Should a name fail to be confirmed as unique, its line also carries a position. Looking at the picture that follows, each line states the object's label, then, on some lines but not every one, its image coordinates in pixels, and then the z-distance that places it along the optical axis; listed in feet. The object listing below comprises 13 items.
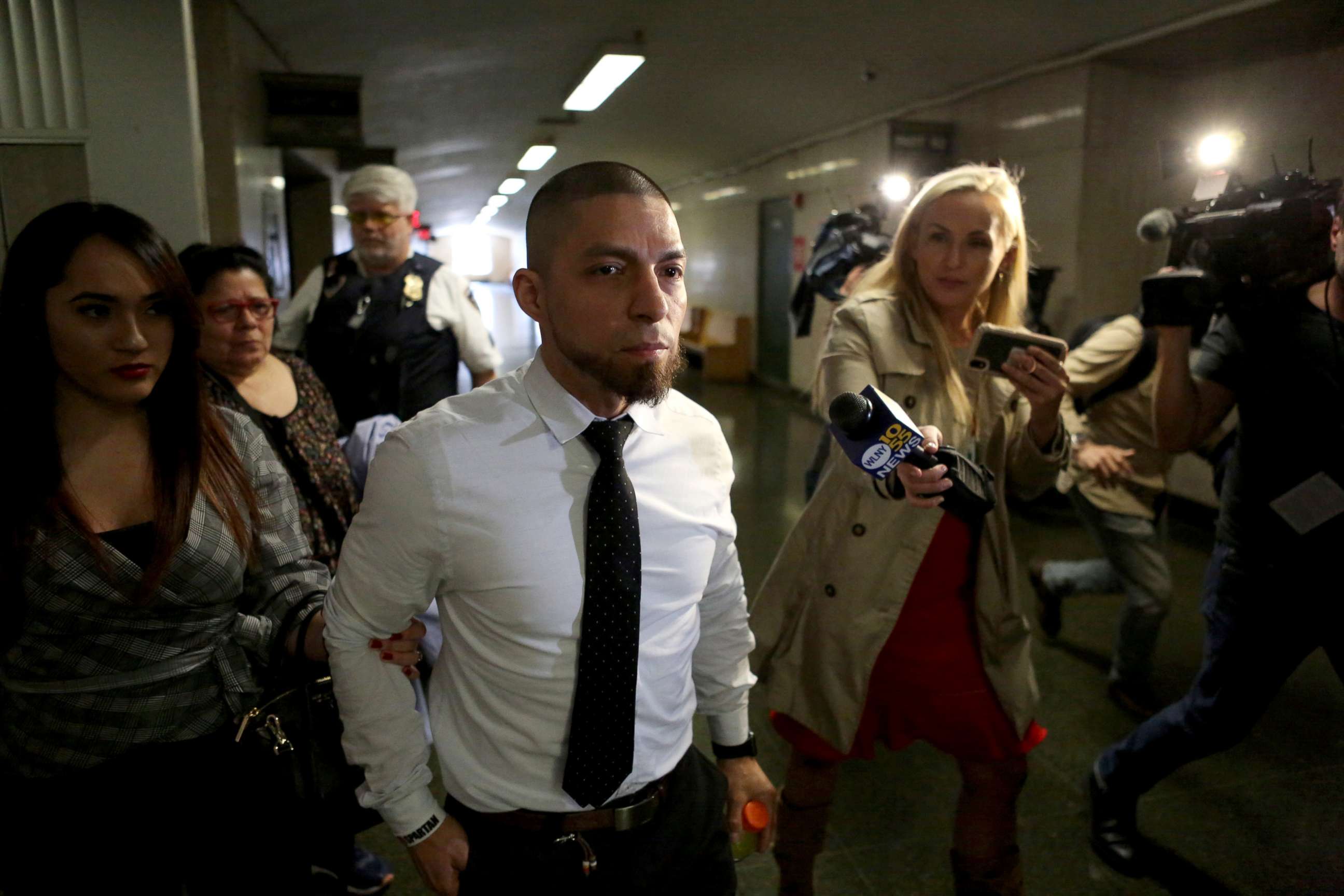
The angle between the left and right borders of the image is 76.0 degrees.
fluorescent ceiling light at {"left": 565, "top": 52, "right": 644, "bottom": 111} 23.17
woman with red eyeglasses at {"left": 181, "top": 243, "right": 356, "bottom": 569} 6.98
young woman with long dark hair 4.44
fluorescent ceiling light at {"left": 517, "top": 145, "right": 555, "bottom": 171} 39.17
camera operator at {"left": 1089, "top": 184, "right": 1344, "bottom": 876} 6.30
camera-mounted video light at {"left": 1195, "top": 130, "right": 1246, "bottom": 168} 7.16
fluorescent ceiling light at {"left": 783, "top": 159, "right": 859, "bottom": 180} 29.89
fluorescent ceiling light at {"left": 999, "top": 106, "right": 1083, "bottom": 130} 19.65
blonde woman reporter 6.15
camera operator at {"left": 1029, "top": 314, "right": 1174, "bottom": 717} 9.89
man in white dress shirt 3.91
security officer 9.70
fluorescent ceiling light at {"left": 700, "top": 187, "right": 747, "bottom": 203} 41.45
